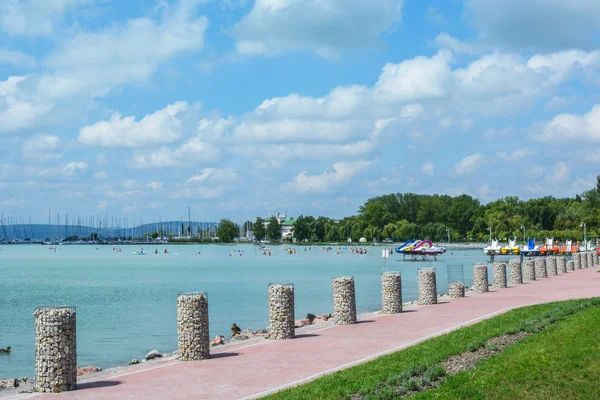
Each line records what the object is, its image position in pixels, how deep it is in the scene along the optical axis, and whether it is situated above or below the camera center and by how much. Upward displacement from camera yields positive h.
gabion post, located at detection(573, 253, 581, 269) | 47.50 -2.38
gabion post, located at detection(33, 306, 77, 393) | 11.34 -1.86
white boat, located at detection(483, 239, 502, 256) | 95.54 -2.96
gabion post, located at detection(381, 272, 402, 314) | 21.64 -2.00
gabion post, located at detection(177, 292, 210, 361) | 13.90 -1.87
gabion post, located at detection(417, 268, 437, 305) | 24.33 -2.03
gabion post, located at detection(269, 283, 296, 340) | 16.61 -1.91
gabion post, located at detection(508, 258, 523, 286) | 33.62 -2.23
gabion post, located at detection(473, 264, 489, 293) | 29.06 -2.11
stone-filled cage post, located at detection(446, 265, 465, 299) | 27.00 -2.14
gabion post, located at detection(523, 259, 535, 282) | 36.05 -2.32
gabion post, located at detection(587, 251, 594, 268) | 50.80 -2.67
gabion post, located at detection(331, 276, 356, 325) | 19.14 -1.90
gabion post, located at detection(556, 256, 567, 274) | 42.46 -2.48
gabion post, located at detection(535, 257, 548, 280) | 37.35 -2.31
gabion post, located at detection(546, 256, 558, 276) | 39.72 -2.36
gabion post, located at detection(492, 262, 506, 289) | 31.55 -2.17
